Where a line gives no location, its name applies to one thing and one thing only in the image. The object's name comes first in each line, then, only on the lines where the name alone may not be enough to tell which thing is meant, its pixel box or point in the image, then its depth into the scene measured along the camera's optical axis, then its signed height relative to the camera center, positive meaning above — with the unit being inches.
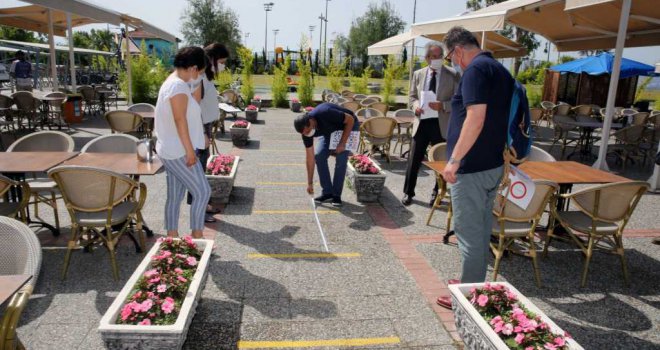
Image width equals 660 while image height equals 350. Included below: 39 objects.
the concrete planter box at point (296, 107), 656.4 -29.4
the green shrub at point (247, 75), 676.7 +13.3
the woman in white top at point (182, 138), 129.6 -16.7
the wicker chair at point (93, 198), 131.4 -36.0
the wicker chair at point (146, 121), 318.7 -28.0
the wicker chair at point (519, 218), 136.6 -37.2
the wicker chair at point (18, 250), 80.5 -31.7
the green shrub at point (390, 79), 687.7 +19.2
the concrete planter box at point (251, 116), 516.7 -36.0
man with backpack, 103.8 -11.3
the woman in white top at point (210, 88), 182.4 -2.4
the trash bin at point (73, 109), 443.5 -32.7
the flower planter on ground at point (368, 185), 223.8 -47.0
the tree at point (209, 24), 1781.5 +228.3
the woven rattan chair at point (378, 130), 307.3 -26.9
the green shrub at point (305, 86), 677.9 +1.0
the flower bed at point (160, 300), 88.0 -46.9
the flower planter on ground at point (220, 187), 210.5 -48.4
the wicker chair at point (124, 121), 274.8 -25.7
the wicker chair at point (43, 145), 180.5 -28.4
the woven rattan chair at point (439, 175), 179.6 -32.0
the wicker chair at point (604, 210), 137.8 -33.9
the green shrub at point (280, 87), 689.6 -1.9
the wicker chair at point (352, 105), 400.3 -14.0
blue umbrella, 534.3 +43.3
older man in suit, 206.4 -7.5
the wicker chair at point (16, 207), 144.8 -43.7
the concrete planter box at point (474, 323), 88.8 -46.9
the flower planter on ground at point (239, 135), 367.2 -41.5
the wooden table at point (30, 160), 146.5 -30.1
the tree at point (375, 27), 2134.6 +297.6
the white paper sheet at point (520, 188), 116.7 -23.5
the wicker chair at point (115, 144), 182.7 -26.5
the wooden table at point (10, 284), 67.5 -32.7
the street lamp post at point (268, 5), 2223.5 +395.5
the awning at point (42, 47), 898.1 +55.9
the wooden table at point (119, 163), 148.0 -29.4
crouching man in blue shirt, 193.8 -23.2
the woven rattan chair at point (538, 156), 196.9 -25.1
